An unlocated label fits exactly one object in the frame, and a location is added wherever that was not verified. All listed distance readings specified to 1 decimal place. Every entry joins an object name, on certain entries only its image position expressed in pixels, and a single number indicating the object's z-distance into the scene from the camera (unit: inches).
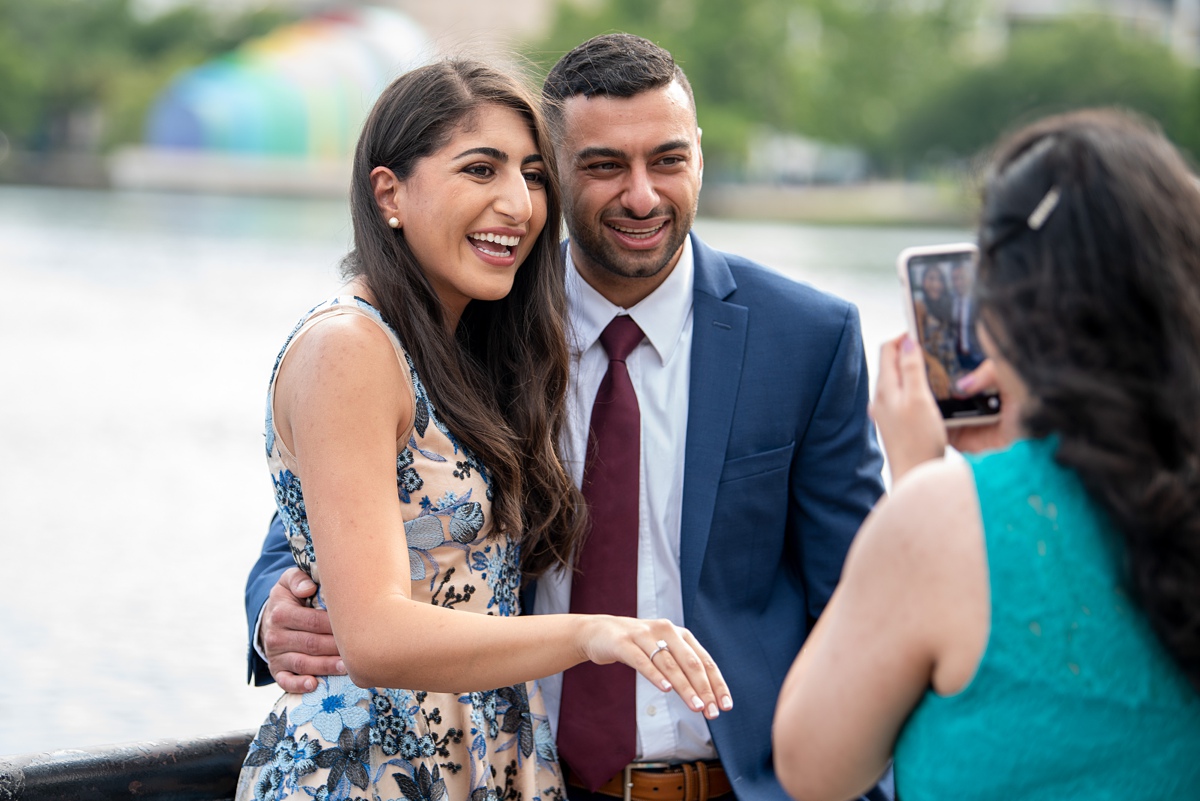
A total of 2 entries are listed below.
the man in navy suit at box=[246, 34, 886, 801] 97.6
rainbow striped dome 2064.5
